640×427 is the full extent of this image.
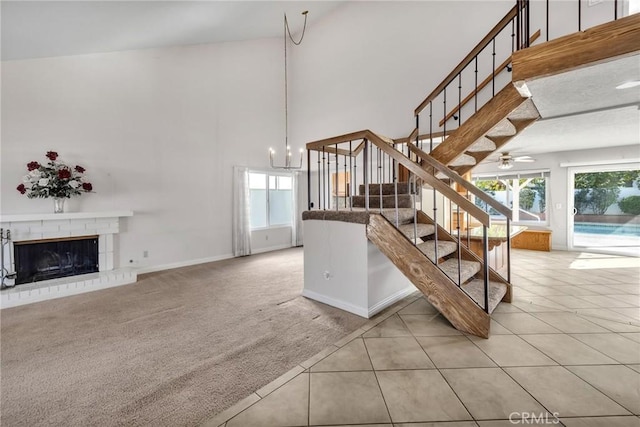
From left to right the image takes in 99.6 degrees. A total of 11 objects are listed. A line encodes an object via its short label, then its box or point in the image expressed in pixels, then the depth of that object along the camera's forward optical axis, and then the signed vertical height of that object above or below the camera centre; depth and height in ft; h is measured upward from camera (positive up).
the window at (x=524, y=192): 22.40 +1.09
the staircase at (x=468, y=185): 6.64 +0.81
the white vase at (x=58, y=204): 12.94 +0.26
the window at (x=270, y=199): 22.67 +0.72
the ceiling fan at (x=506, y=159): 16.04 +2.76
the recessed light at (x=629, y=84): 7.45 +3.34
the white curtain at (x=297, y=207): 25.37 -0.01
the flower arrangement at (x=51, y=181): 12.21 +1.34
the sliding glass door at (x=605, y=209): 19.21 -0.40
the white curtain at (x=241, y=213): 20.42 -0.41
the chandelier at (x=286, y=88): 24.09 +10.80
